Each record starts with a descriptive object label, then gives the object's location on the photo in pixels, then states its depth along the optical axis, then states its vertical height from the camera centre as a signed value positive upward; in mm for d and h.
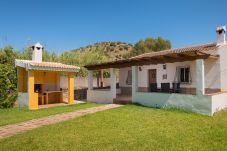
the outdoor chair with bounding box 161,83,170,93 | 11454 -570
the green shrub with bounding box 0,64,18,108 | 11250 -398
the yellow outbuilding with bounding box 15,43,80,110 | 11213 -135
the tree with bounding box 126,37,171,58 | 32201 +7412
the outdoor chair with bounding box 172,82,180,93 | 11662 -592
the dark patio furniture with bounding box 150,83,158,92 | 11908 -583
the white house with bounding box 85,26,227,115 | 9074 -2
